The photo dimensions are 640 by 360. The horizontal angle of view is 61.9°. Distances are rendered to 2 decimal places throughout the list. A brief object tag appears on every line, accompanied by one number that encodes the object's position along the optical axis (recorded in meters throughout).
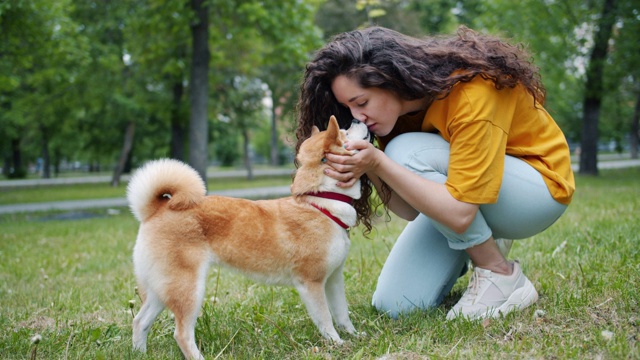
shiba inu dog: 2.43
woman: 2.51
